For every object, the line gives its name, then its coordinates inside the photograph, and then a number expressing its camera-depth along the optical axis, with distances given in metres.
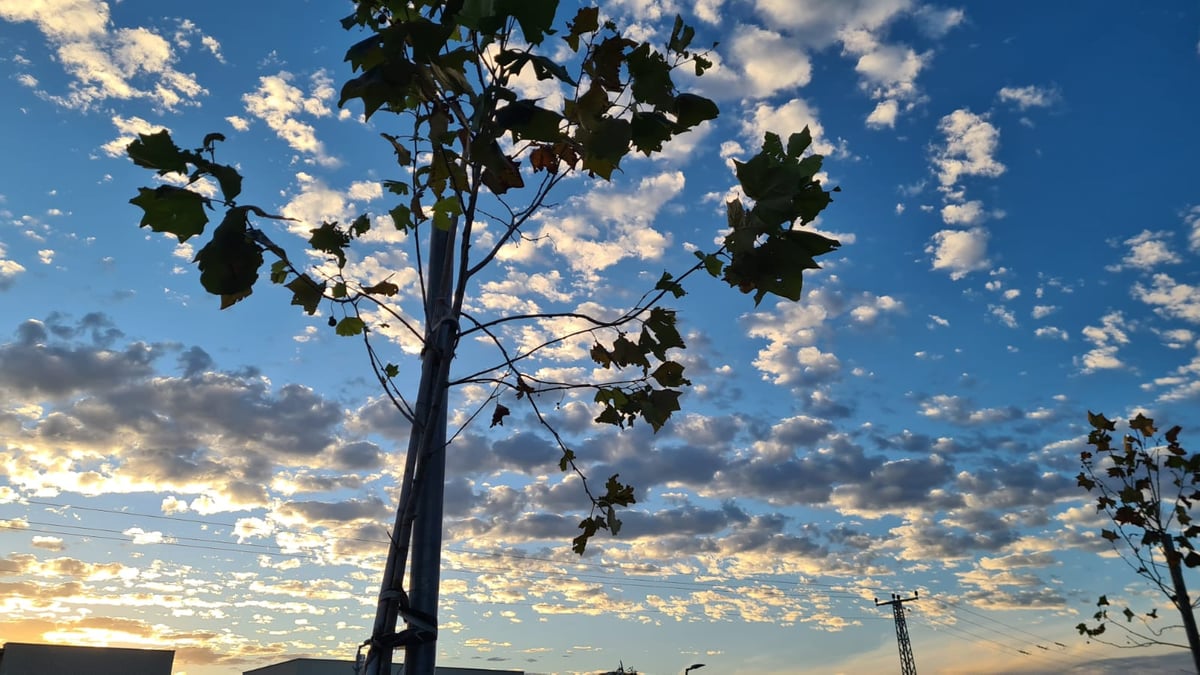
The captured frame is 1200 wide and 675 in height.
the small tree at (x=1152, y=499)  9.58
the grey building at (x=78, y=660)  38.28
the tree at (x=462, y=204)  1.75
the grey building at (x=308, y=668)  50.75
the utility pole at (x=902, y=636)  51.09
